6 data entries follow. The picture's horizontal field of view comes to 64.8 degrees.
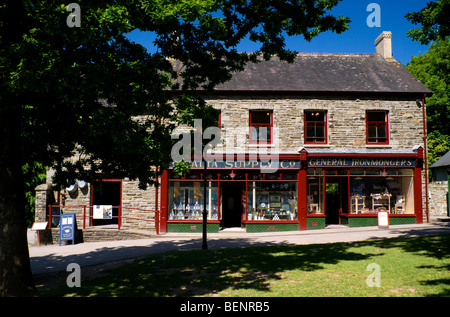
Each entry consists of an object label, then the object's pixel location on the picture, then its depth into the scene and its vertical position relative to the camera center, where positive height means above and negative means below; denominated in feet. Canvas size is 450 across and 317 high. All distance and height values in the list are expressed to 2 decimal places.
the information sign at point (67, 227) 49.62 -6.59
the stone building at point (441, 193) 68.74 -2.70
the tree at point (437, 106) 86.28 +18.05
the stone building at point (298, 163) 58.08 +2.71
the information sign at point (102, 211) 54.39 -4.81
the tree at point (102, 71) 20.04 +6.78
